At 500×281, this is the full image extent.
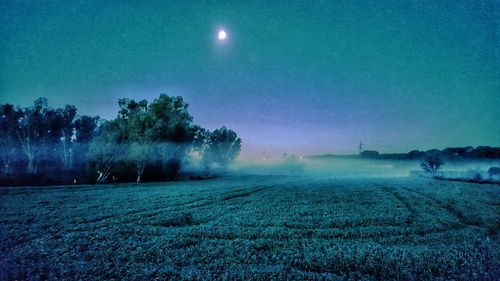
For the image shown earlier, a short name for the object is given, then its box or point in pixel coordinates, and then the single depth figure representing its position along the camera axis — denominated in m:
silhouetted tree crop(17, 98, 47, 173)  63.50
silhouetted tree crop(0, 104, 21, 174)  60.73
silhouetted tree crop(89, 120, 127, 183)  52.25
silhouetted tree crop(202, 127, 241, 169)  117.31
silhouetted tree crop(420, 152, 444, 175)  89.25
